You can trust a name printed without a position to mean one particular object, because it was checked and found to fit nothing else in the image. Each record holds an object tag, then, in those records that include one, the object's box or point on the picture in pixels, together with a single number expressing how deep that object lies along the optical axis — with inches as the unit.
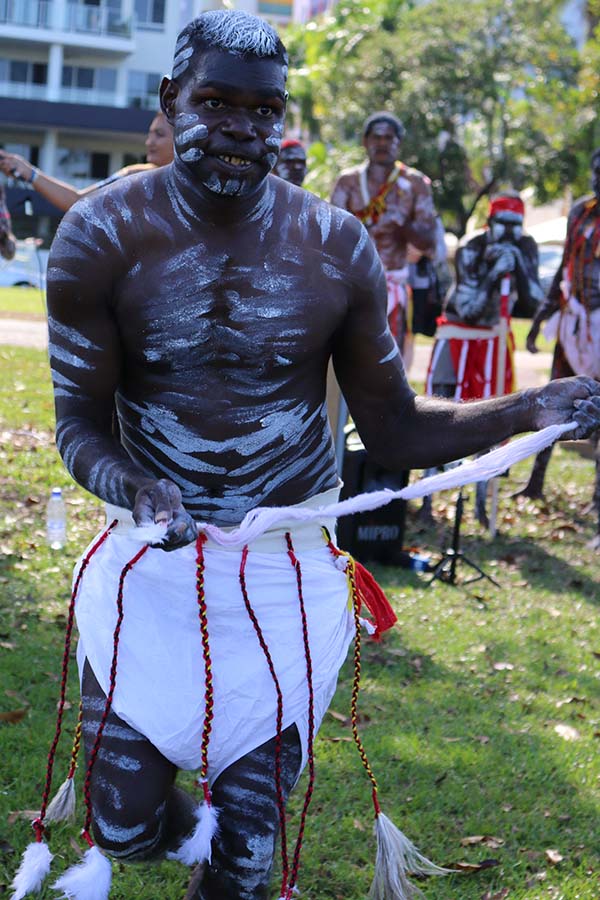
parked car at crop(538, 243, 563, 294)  1120.2
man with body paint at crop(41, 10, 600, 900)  104.8
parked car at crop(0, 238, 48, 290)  1003.9
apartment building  1851.6
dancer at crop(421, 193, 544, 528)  306.3
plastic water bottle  280.5
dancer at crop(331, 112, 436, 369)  316.2
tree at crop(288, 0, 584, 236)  1105.4
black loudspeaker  286.7
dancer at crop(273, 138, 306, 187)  315.9
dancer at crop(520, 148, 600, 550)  327.9
